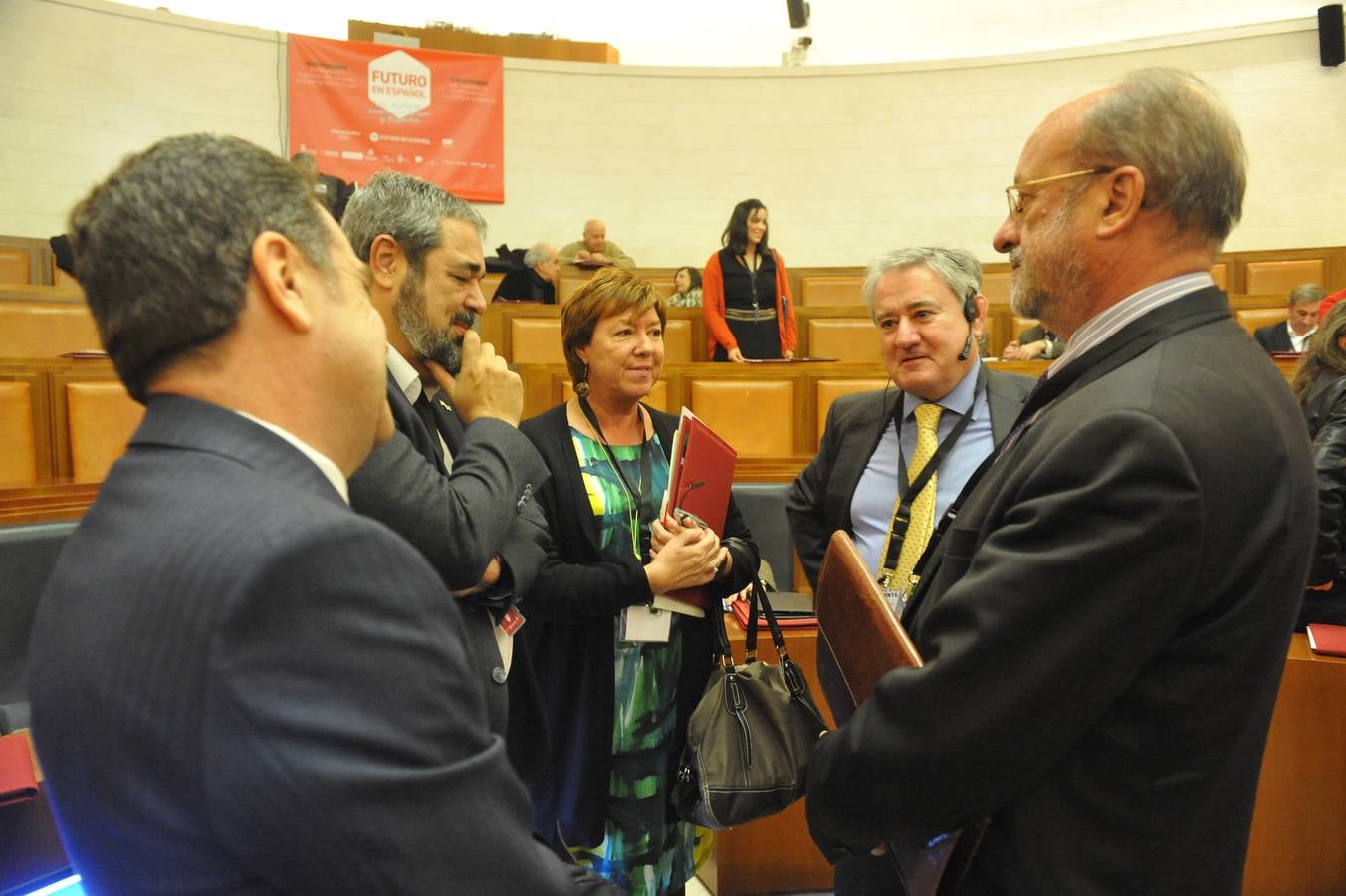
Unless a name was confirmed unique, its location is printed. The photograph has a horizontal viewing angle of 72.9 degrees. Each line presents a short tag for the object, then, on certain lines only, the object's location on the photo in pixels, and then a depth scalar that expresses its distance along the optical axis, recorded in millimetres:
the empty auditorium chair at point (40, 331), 4328
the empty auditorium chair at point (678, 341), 5912
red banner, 7215
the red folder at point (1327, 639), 2000
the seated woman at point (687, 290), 6529
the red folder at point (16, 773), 1462
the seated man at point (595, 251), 6914
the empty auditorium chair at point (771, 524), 3002
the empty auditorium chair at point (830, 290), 7336
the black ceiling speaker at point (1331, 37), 6895
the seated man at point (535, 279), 6098
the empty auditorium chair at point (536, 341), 5289
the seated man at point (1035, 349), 5184
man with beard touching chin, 1168
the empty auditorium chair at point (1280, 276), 6746
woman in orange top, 5582
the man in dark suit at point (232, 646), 517
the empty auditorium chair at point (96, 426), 3043
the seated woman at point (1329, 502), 2338
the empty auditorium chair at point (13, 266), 6023
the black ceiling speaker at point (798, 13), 8039
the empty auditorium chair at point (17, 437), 2895
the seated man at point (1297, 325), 5332
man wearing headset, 1780
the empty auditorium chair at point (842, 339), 5941
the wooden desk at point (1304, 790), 1978
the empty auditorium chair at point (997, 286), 7047
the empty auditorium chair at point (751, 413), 3844
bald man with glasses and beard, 833
